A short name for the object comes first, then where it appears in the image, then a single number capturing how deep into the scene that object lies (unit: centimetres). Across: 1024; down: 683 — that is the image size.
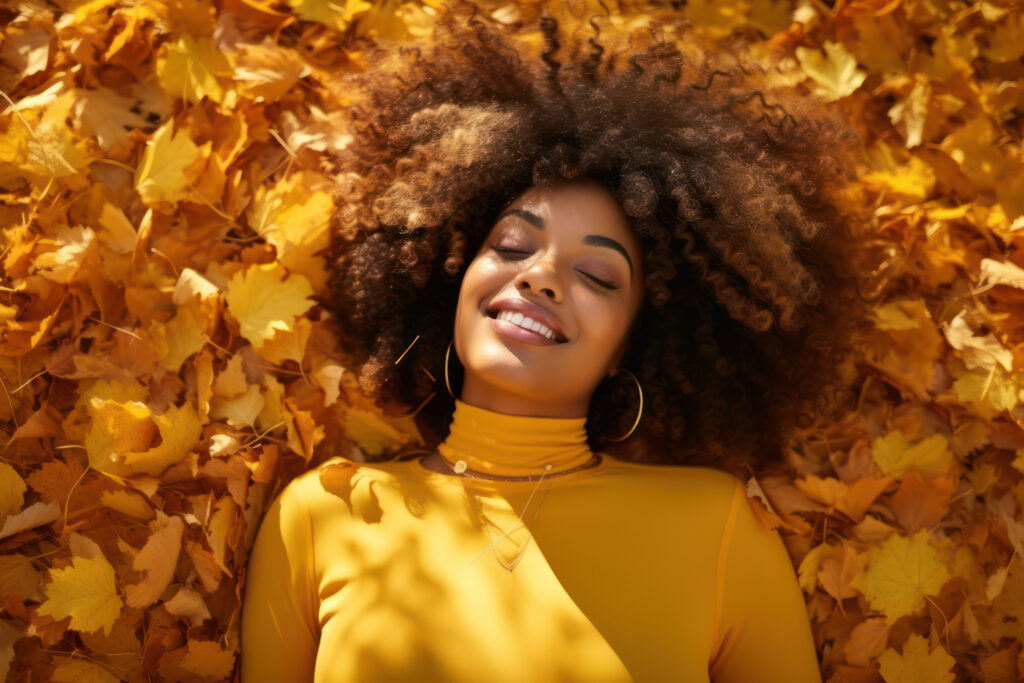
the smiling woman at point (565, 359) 212
